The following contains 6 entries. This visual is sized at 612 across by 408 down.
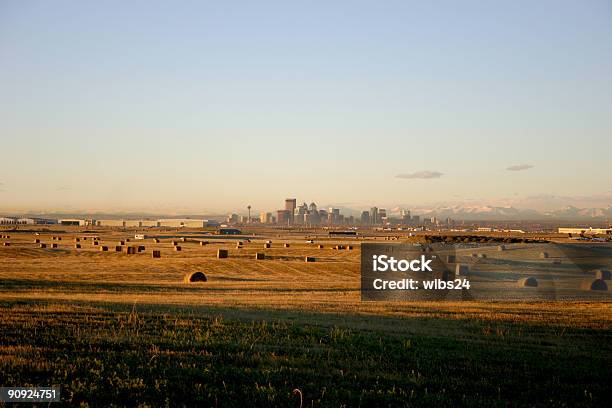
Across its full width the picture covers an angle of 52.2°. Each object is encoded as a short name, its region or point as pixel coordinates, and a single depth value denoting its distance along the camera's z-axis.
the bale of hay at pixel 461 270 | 45.40
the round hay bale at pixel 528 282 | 38.88
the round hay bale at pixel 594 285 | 39.59
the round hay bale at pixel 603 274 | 41.47
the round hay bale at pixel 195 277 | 43.22
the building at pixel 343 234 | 195.91
